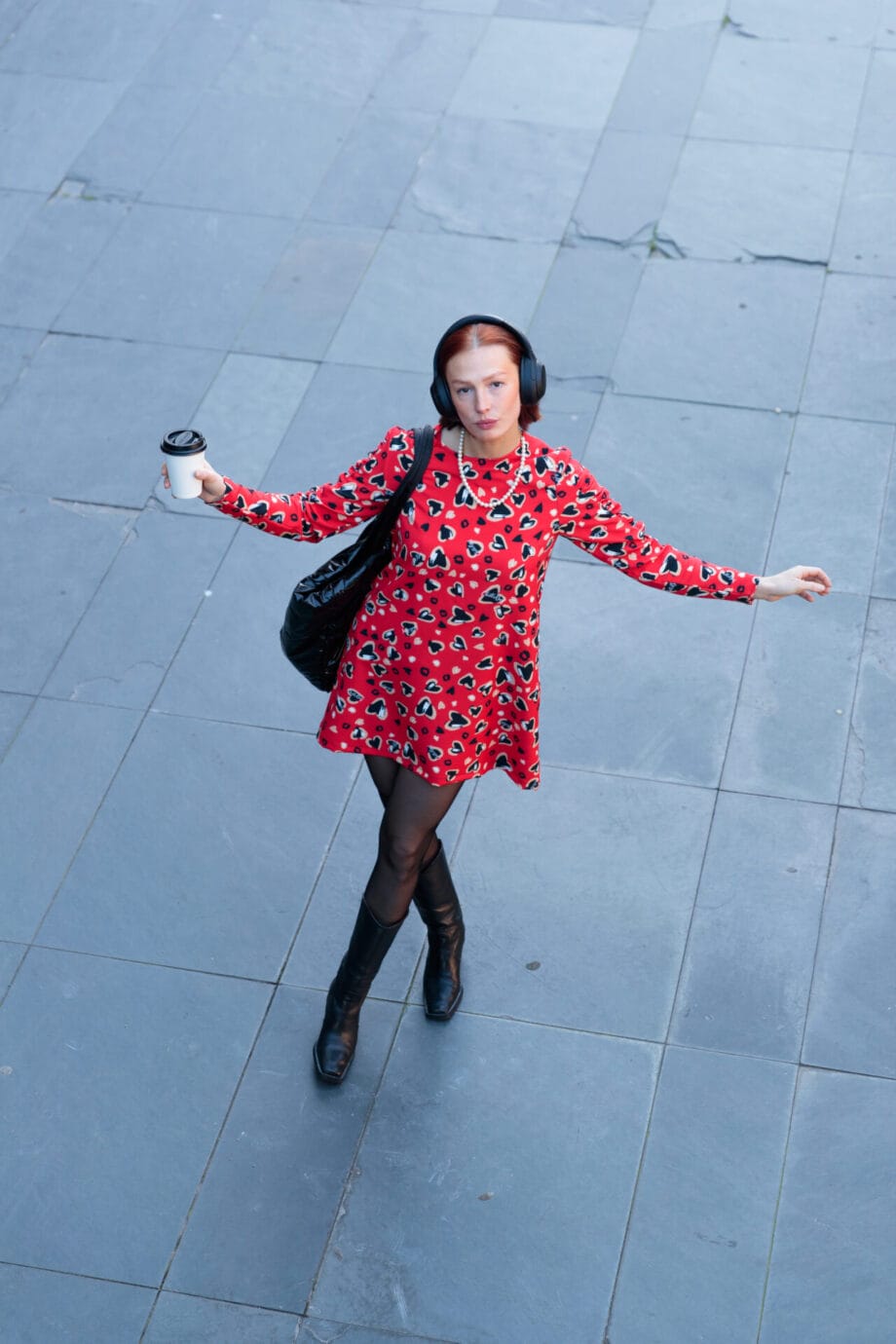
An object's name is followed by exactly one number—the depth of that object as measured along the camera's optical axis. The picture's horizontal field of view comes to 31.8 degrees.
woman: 3.77
